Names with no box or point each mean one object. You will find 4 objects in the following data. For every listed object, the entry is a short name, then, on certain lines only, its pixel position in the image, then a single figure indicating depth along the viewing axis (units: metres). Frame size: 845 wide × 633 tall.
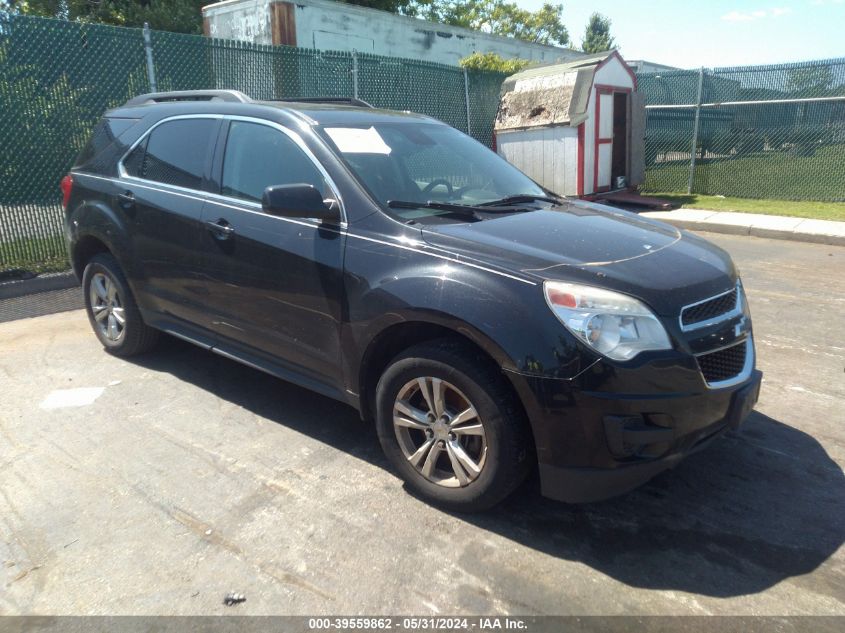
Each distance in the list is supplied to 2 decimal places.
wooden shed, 12.20
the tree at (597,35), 69.38
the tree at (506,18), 40.72
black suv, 2.71
